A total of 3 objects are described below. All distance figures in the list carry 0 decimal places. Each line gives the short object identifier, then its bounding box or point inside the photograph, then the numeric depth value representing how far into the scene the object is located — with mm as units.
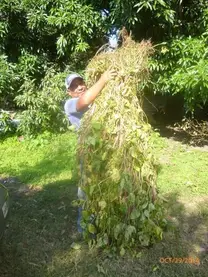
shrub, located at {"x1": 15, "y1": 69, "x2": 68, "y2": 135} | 5855
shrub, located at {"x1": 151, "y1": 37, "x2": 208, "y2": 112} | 4363
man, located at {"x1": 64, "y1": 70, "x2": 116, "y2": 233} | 2398
